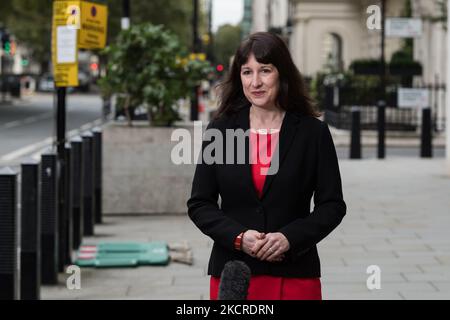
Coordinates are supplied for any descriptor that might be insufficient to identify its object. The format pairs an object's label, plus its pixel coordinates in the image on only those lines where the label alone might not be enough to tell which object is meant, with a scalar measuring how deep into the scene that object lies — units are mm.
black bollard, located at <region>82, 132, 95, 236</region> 10422
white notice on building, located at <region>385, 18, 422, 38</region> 22875
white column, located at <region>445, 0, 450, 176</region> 16439
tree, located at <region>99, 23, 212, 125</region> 11836
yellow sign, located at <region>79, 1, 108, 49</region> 10305
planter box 11703
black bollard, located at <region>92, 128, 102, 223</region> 11156
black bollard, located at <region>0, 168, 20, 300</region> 6320
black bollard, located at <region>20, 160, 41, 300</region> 7109
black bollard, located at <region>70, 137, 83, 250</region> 9594
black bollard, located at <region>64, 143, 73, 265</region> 8656
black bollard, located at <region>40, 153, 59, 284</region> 7855
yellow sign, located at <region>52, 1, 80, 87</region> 9336
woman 3564
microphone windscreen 3045
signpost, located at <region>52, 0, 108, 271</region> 9305
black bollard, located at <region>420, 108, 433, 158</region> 20531
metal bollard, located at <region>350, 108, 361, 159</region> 20047
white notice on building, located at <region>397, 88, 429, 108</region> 23312
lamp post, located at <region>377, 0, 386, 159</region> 20281
